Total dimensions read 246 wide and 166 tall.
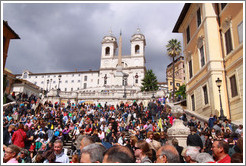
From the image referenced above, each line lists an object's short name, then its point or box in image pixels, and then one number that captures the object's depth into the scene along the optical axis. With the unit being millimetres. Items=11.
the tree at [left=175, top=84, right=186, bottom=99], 40256
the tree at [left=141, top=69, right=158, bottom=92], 56478
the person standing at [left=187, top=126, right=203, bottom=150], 5102
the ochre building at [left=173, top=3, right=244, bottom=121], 12797
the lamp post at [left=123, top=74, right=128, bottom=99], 73188
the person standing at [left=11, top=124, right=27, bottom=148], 8342
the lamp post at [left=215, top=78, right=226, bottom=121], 11870
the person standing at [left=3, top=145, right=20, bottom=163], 4215
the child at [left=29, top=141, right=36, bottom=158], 8773
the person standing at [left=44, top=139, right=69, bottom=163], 4734
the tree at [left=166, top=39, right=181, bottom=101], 34094
